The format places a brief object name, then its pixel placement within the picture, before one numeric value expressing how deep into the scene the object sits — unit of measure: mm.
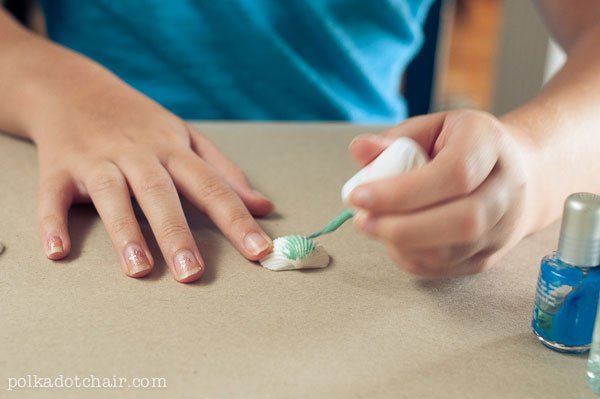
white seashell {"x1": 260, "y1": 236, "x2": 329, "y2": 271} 517
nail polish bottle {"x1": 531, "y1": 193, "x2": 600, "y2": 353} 393
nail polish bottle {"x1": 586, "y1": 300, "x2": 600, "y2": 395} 395
